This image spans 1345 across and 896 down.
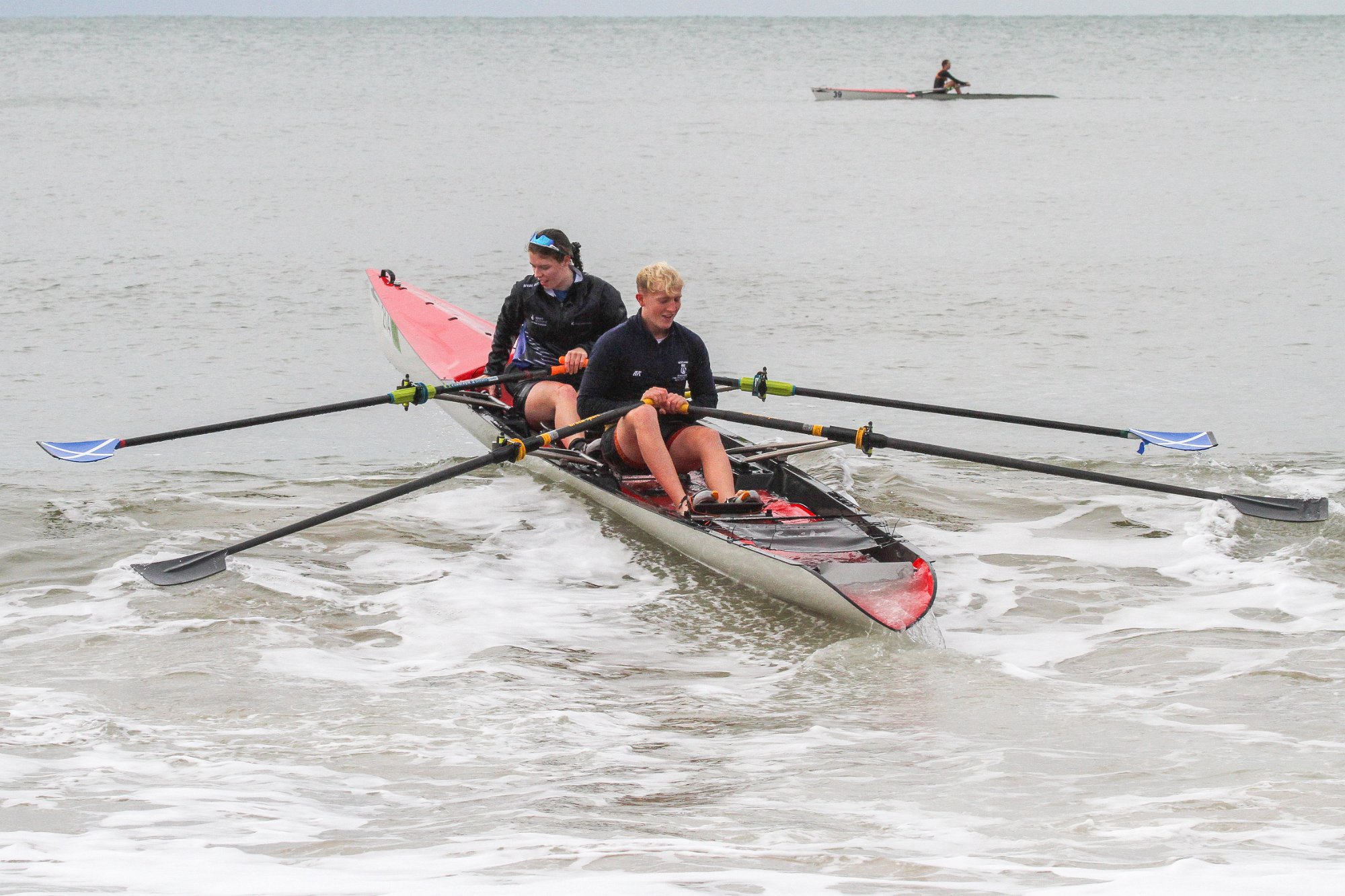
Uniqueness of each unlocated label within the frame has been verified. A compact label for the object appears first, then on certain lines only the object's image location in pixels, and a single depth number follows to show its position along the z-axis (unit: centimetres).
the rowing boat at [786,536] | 1266
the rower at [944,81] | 7869
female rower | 1733
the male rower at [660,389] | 1430
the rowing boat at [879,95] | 7931
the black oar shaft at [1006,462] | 1395
